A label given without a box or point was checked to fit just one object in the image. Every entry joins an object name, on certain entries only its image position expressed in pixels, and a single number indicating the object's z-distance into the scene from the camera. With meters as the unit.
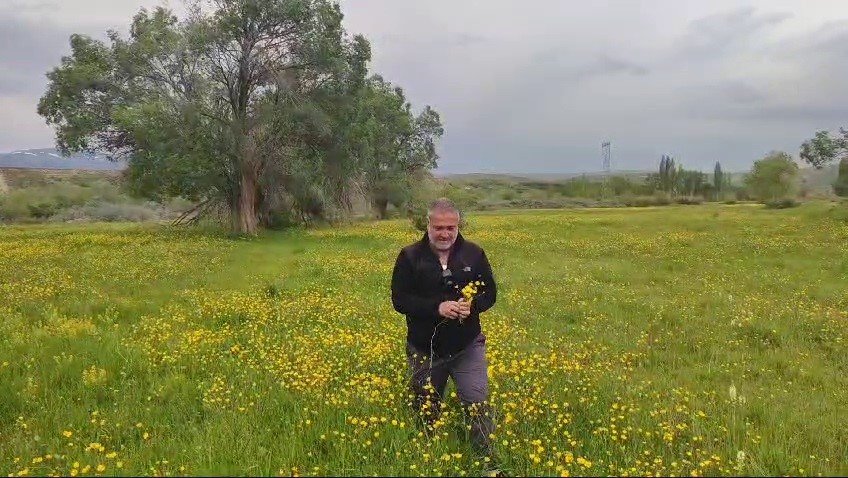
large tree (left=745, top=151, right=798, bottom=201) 75.38
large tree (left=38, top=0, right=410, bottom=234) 30.84
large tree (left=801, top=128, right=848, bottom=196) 38.80
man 5.64
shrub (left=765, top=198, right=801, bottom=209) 64.17
